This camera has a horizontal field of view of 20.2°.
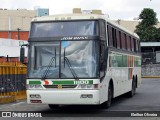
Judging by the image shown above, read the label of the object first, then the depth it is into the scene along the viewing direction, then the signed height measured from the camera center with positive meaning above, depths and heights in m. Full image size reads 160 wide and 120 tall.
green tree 72.62 +6.31
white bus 14.22 +0.14
